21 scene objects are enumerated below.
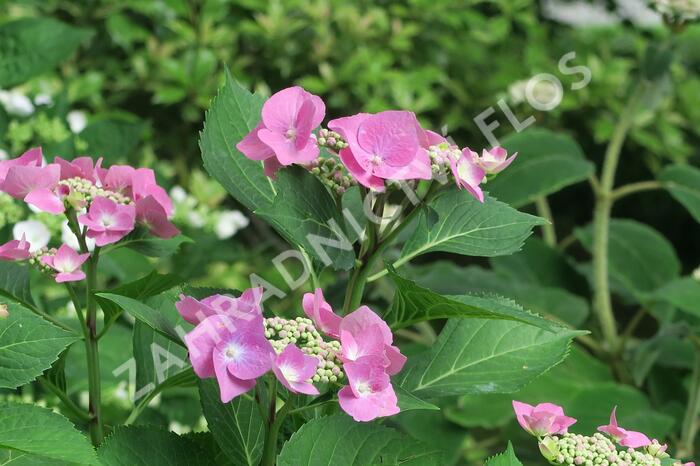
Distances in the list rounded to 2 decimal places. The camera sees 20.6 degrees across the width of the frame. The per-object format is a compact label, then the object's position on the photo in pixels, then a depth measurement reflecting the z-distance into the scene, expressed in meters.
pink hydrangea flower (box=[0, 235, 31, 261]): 0.99
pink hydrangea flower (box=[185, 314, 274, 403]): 0.90
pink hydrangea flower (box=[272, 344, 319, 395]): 0.90
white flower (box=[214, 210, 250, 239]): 2.28
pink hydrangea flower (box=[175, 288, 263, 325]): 0.92
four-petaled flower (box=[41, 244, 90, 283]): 1.00
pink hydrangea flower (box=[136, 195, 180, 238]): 1.02
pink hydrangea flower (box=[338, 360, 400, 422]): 0.91
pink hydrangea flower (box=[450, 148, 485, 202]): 0.96
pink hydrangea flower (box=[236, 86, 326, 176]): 0.95
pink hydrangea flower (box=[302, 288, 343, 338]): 0.94
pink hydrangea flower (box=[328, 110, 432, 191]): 0.94
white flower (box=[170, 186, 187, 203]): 2.24
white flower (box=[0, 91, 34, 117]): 1.79
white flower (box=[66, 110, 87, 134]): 2.17
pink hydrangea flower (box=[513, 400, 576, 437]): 0.97
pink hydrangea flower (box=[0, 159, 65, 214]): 0.99
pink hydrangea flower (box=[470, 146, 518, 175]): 0.97
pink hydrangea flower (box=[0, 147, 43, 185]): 1.01
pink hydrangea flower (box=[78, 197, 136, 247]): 0.99
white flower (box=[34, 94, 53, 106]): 1.81
